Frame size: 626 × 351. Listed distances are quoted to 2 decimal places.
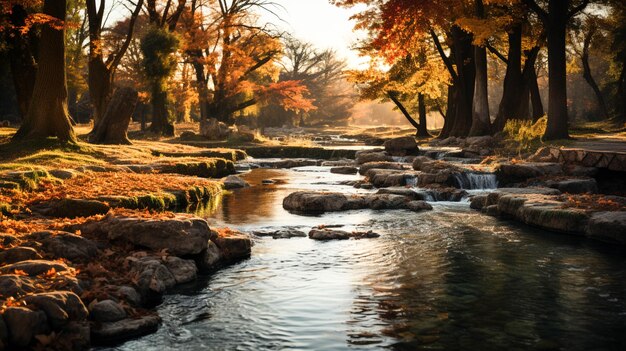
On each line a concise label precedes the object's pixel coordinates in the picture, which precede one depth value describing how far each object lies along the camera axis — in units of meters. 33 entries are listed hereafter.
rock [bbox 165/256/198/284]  8.61
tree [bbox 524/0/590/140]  24.05
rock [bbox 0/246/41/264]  7.68
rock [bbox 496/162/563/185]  17.52
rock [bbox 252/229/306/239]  11.80
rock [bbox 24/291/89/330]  6.21
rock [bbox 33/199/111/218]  10.96
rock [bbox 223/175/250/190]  19.41
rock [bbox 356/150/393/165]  26.78
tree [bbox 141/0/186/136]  34.88
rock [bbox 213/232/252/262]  9.97
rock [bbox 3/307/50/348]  5.93
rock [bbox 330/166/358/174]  25.11
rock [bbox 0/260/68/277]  7.10
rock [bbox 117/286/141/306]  7.34
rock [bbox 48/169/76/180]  14.34
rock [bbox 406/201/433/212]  15.26
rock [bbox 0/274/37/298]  6.39
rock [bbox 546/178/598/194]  15.68
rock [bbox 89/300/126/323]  6.76
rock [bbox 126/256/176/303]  7.79
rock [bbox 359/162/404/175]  23.11
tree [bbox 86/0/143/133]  27.02
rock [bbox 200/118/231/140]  36.91
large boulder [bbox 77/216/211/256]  9.05
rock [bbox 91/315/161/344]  6.52
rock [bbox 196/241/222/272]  9.38
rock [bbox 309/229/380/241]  11.60
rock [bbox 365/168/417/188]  19.53
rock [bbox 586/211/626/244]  11.10
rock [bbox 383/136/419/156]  28.66
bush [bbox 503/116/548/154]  23.85
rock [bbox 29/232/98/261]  8.28
